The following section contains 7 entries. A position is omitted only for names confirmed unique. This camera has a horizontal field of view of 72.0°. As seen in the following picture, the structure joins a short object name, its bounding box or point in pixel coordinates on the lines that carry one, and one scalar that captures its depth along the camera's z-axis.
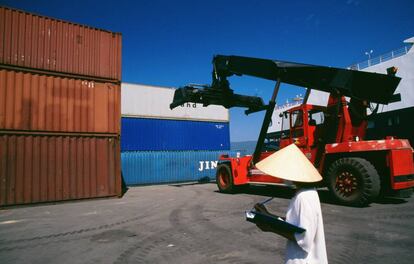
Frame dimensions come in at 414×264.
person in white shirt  2.37
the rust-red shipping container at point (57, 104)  10.62
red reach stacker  8.24
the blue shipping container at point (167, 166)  19.39
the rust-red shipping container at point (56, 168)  10.45
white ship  19.41
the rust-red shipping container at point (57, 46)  10.81
